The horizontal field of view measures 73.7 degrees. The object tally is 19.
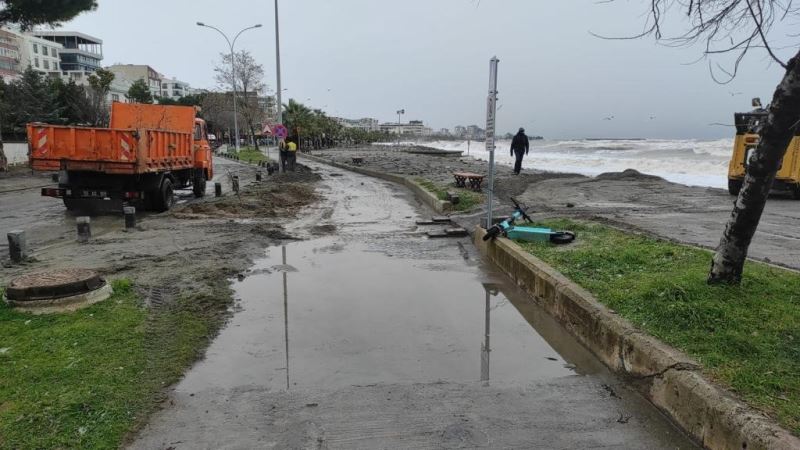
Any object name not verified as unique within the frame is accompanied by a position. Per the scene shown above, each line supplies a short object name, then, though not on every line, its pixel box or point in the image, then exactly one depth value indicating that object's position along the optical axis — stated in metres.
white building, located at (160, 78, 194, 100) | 133.25
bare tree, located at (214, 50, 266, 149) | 49.53
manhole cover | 5.24
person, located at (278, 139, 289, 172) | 25.23
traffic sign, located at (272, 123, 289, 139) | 24.97
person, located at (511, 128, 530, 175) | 22.81
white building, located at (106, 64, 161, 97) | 113.06
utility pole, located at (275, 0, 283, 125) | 28.11
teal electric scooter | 7.94
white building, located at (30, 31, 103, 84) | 98.50
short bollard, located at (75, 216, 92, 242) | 8.92
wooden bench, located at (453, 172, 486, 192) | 17.19
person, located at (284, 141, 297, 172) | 25.27
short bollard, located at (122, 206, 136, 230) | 10.32
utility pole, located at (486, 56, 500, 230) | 8.27
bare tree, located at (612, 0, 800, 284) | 4.18
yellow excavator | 14.38
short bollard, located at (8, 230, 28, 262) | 7.32
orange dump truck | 11.55
